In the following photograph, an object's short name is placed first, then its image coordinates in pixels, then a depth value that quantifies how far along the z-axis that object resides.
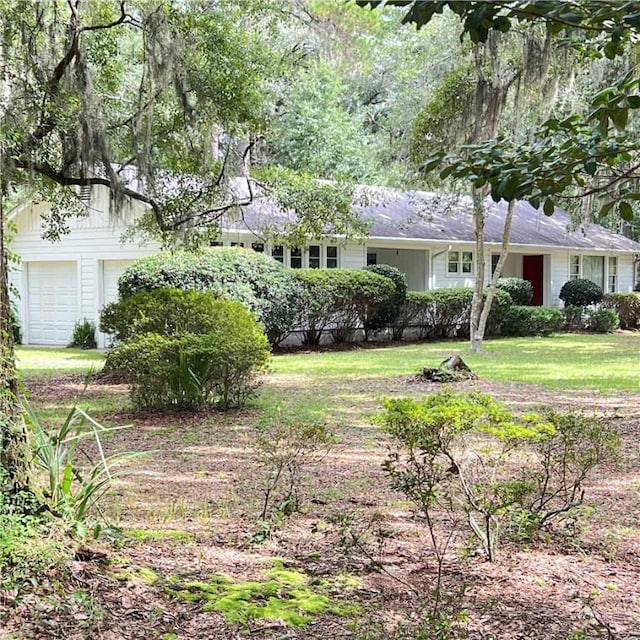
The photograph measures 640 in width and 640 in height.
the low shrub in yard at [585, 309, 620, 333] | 23.48
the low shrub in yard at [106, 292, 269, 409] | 8.88
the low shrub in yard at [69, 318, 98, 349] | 18.16
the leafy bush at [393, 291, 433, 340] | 19.73
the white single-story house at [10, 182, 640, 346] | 17.98
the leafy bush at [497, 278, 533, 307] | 21.92
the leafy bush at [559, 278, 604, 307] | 24.47
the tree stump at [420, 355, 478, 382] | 11.80
